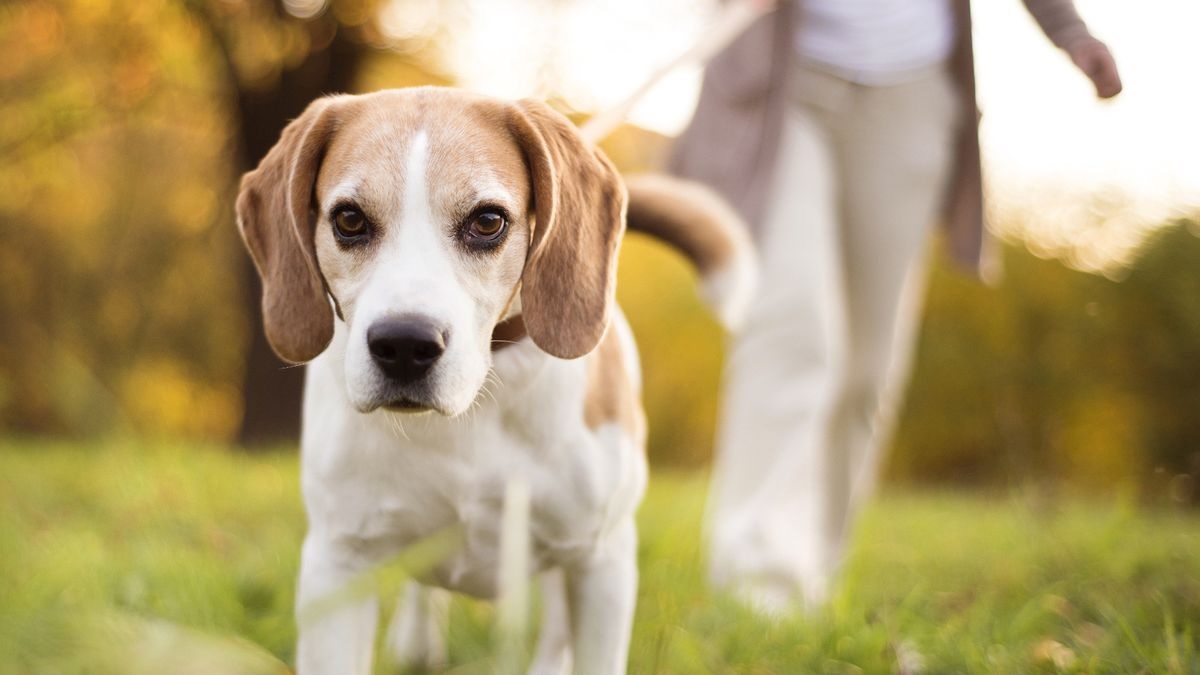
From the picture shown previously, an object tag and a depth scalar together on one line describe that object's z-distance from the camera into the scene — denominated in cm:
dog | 188
